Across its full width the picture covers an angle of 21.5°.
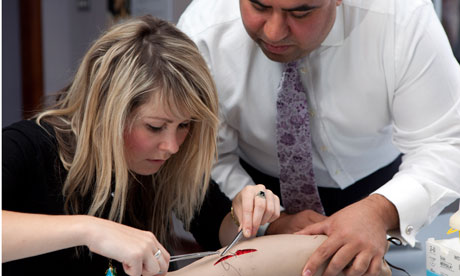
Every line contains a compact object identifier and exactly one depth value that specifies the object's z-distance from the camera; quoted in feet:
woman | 5.99
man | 6.29
